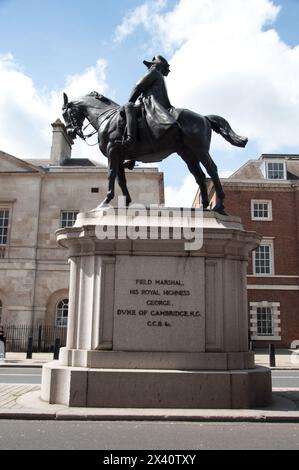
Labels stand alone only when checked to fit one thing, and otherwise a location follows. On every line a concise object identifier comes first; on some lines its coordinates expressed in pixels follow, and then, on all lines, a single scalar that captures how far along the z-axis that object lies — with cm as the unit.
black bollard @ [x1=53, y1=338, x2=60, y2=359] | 1991
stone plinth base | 724
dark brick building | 3122
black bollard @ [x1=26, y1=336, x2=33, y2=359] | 2213
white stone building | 2904
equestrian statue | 873
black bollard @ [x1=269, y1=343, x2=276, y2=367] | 1947
